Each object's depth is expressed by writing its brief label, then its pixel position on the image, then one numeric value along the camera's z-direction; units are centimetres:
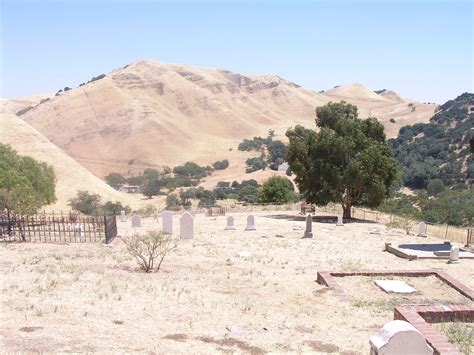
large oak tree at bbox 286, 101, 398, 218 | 2795
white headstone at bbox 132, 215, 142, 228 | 2384
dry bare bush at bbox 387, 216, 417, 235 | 2409
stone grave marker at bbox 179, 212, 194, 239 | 1980
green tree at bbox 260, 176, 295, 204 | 4000
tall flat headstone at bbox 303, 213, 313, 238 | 2022
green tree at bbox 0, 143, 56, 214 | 1869
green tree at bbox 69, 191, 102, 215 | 4289
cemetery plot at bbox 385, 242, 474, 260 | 1659
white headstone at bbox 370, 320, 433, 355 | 498
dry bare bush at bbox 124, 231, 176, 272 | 1312
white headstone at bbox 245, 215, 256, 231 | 2272
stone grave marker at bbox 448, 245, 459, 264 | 1591
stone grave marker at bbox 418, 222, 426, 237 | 2261
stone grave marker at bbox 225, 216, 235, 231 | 2291
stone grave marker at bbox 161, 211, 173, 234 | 2125
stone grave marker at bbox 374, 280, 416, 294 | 1147
